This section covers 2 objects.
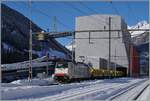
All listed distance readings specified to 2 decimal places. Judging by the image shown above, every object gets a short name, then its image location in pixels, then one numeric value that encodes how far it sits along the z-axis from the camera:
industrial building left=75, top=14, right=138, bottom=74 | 119.56
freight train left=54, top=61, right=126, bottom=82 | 58.22
